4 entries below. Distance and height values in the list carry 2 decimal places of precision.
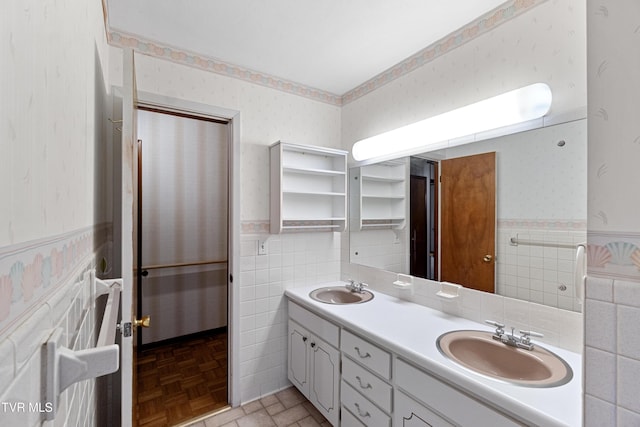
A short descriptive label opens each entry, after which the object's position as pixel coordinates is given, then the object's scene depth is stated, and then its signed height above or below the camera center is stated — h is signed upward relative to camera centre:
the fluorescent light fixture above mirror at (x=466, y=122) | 1.30 +0.50
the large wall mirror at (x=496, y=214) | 1.25 +0.00
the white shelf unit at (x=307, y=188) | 2.10 +0.20
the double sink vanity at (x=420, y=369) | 0.97 -0.65
